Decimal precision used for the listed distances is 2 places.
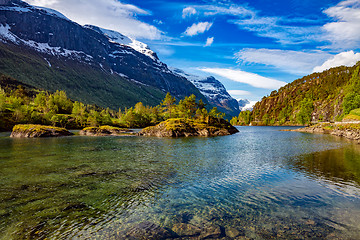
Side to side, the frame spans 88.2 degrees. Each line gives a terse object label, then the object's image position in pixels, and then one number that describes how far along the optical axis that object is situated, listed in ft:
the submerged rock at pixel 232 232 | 36.94
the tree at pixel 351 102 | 357.28
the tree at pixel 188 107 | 404.16
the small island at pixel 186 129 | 296.92
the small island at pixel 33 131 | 256.32
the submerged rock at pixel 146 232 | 36.29
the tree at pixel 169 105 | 460.96
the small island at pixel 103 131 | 318.45
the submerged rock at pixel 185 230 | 37.19
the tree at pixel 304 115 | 574.56
